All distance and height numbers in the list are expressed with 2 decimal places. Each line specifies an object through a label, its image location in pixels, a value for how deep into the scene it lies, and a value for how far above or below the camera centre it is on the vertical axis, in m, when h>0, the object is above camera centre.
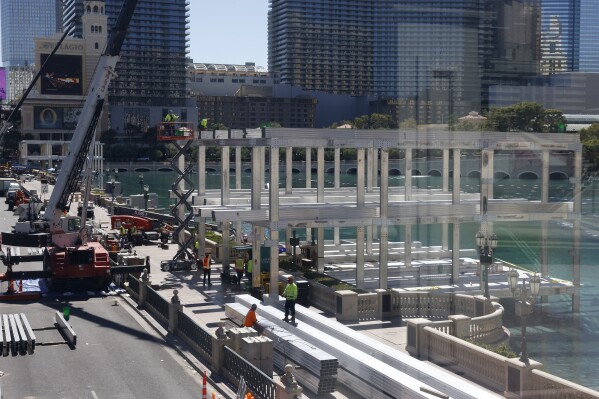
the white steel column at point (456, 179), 28.56 -0.83
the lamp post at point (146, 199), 58.46 -3.13
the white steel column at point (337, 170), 37.06 -0.73
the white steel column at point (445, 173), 34.97 -0.79
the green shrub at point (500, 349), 16.48 -3.78
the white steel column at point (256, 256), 26.27 -3.07
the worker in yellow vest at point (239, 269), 27.95 -3.70
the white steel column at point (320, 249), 31.45 -3.45
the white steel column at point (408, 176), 32.59 -0.87
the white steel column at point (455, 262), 27.94 -3.42
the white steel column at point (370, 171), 36.56 -0.76
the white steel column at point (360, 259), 27.09 -3.24
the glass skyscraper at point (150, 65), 188.50 +18.89
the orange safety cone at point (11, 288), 26.85 -4.18
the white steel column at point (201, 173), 33.16 -0.81
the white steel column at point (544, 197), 28.36 -1.41
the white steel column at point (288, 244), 33.59 -3.51
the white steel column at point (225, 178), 30.87 -0.92
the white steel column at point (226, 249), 29.48 -3.25
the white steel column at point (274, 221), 25.00 -1.99
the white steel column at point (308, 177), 34.84 -1.15
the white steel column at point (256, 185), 26.66 -0.99
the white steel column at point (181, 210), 34.22 -2.30
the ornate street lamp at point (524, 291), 14.94 -2.58
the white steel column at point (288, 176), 32.97 -0.91
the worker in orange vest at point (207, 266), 28.16 -3.62
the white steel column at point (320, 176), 31.41 -0.86
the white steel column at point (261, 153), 28.08 -0.03
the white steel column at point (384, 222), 26.64 -2.11
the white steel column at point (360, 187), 27.61 -1.07
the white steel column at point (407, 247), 30.38 -3.22
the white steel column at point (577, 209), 27.27 -1.76
